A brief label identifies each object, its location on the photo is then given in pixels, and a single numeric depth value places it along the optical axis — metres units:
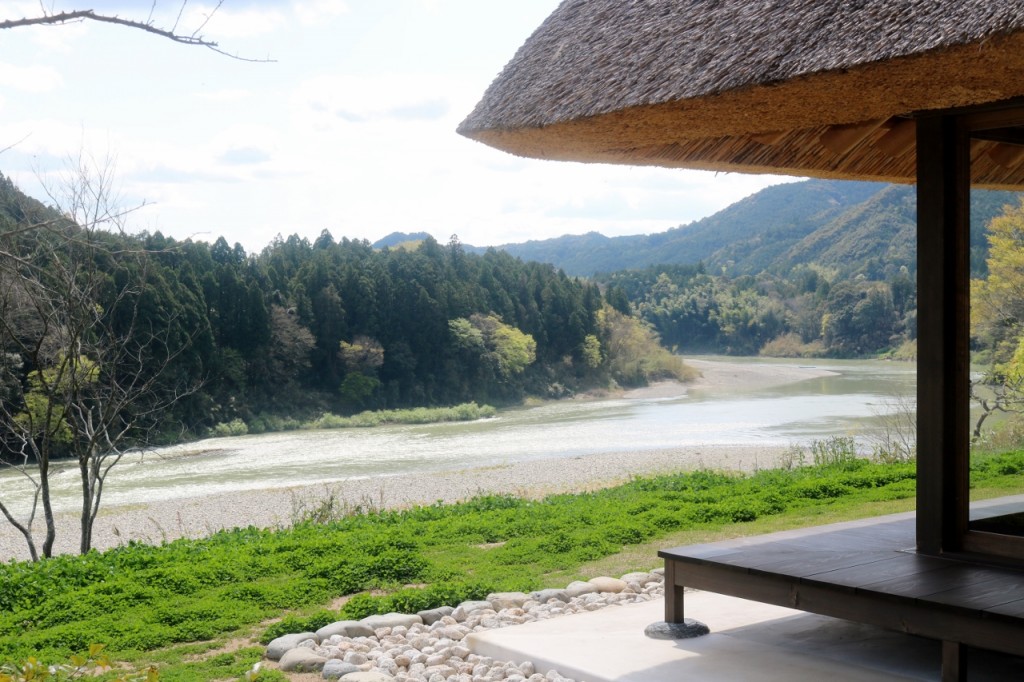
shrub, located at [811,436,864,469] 8.55
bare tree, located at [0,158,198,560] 8.10
